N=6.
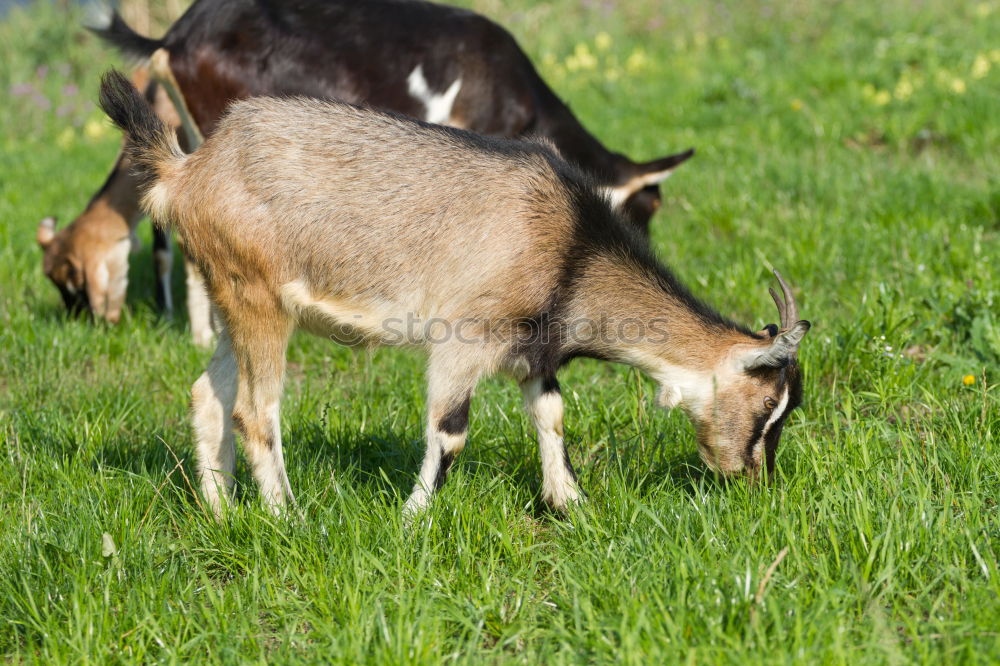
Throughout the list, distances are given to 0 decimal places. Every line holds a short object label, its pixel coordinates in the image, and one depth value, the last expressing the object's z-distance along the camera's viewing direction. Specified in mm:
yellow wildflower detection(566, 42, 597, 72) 23647
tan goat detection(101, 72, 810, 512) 7164
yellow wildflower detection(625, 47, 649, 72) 23484
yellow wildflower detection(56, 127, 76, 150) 22859
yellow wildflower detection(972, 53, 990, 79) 17594
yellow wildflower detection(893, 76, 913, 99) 17422
